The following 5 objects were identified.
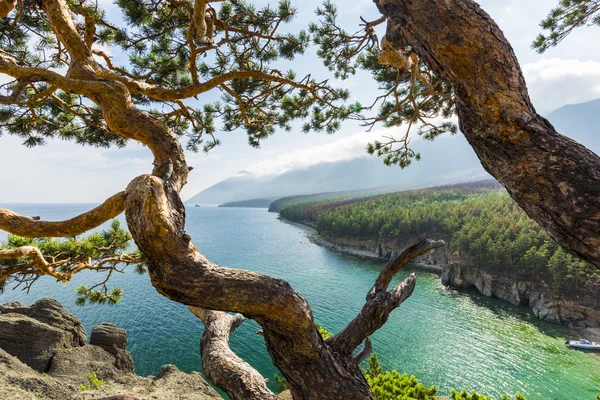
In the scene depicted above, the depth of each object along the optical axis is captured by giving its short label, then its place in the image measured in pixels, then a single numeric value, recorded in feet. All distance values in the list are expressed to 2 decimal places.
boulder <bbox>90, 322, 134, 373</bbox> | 37.27
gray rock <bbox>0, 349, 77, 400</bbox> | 20.39
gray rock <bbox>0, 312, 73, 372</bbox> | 30.36
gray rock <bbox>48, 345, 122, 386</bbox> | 29.55
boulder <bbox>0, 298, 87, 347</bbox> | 35.73
